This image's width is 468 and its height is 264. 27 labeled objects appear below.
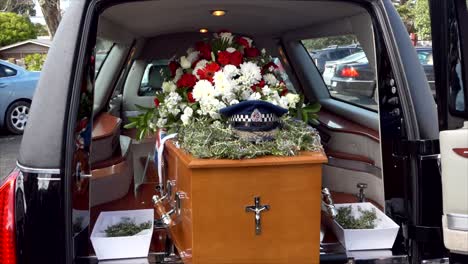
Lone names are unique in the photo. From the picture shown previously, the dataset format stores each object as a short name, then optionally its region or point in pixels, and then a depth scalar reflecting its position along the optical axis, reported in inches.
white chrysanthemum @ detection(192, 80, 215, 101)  88.7
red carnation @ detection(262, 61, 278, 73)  103.4
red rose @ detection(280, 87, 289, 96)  100.5
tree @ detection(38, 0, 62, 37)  609.5
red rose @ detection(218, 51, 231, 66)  94.7
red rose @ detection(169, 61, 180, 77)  107.4
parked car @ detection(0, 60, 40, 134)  377.7
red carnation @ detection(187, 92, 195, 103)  94.7
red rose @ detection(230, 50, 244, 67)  94.9
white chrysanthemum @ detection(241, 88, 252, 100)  90.4
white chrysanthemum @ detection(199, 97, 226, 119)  87.2
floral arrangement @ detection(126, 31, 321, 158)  88.7
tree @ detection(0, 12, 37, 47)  859.4
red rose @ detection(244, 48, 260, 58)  102.4
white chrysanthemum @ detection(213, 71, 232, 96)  87.7
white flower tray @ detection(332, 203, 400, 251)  80.7
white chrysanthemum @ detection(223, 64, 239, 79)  90.0
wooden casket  71.4
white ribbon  94.2
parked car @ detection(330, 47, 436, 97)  124.0
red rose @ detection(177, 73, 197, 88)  98.3
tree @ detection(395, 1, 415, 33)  676.1
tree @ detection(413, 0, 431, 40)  557.4
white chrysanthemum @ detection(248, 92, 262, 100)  90.1
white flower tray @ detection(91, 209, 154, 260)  77.8
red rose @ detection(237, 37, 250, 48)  103.0
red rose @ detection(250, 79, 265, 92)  92.9
